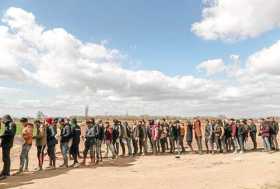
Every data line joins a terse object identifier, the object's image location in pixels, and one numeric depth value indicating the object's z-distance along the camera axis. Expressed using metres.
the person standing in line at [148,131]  10.55
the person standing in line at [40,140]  7.37
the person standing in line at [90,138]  7.91
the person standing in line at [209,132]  10.47
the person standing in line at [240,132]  10.32
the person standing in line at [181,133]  10.39
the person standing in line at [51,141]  7.53
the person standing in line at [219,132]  10.47
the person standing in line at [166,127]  10.51
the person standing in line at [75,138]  7.67
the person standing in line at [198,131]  10.47
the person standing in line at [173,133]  10.35
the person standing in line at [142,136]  10.33
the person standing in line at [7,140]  6.47
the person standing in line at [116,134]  9.60
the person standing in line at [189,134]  10.56
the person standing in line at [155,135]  10.37
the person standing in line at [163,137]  10.45
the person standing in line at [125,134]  9.83
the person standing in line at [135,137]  10.25
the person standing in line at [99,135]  8.17
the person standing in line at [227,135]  10.53
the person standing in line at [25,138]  6.98
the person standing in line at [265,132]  10.07
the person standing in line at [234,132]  10.36
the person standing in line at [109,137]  9.18
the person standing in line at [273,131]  10.31
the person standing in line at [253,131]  10.85
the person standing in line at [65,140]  7.49
